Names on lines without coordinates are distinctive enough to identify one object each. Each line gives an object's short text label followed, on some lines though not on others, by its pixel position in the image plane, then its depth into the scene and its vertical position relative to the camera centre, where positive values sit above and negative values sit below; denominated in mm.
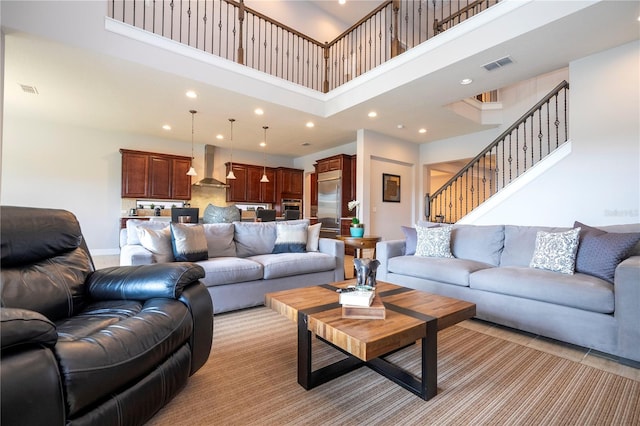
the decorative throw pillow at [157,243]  2699 -270
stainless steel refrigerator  6766 +335
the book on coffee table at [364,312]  1493 -501
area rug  1387 -967
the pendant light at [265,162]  6769 +1581
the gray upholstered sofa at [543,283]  1897 -542
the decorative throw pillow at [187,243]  2754 -283
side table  3766 -343
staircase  5105 +1366
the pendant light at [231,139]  5527 +1817
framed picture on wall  6449 +643
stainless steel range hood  7516 +1375
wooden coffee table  1302 -545
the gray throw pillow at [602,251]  2160 -260
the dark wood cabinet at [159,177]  6574 +867
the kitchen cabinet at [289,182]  8498 +991
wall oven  8508 +342
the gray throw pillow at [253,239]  3455 -290
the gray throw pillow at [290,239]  3518 -292
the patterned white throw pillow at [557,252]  2375 -296
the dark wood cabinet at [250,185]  7816 +827
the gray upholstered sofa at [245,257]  2703 -463
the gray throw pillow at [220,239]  3213 -282
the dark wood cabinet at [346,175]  6715 +950
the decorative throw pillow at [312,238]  3688 -292
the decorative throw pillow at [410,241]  3486 -302
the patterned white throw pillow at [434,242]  3254 -296
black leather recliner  866 -486
